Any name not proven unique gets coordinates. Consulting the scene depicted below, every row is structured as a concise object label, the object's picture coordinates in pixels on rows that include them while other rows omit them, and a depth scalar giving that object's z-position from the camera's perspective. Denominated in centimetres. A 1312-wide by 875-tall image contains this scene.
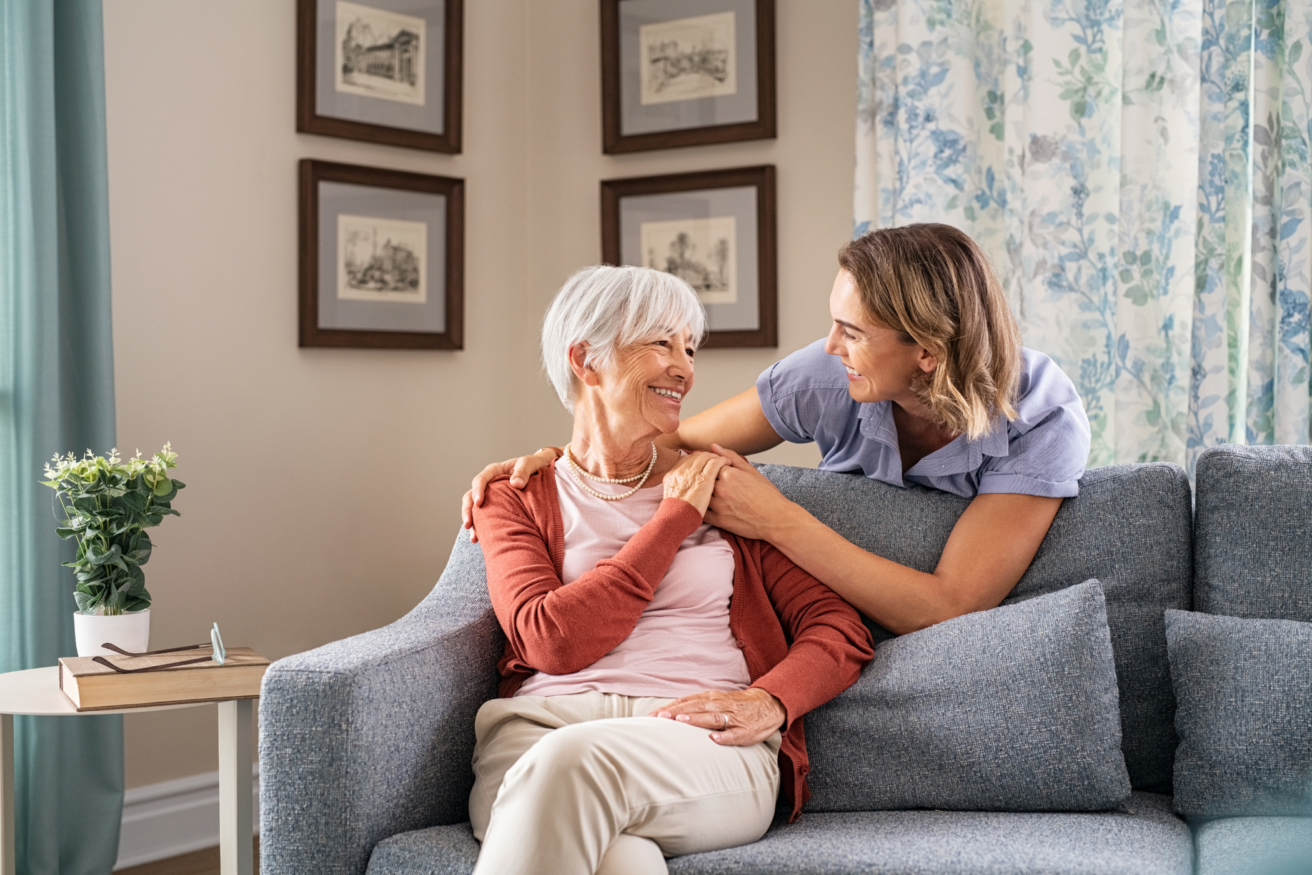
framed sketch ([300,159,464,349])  287
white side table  182
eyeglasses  194
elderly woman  139
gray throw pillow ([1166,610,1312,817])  154
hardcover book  179
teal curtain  225
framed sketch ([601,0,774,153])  303
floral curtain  232
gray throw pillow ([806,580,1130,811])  158
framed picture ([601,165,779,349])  304
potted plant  199
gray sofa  146
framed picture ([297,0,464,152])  286
